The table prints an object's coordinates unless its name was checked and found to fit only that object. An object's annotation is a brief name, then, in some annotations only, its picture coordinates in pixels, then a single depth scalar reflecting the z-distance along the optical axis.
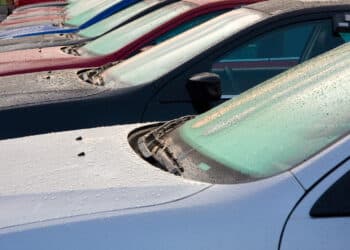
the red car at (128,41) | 5.90
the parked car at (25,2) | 19.33
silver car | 2.22
